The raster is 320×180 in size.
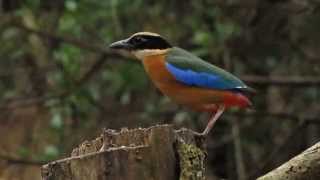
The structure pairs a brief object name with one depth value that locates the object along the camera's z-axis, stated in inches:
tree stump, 263.6
